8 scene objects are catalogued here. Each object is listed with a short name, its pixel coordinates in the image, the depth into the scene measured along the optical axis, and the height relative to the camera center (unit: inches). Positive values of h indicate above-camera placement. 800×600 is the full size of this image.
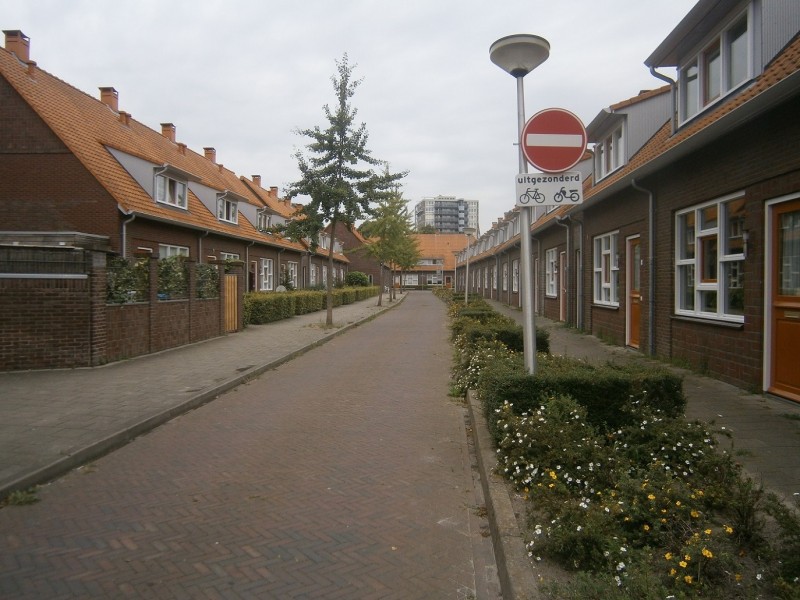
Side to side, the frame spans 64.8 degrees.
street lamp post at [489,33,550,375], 237.3 +83.7
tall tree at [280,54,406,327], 779.4 +132.4
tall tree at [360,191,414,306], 1370.6 +106.9
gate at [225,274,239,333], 709.3 -24.1
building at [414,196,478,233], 6560.0 +720.7
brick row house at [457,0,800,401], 292.7 +45.5
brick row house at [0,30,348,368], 698.2 +123.2
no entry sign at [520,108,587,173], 226.7 +51.0
